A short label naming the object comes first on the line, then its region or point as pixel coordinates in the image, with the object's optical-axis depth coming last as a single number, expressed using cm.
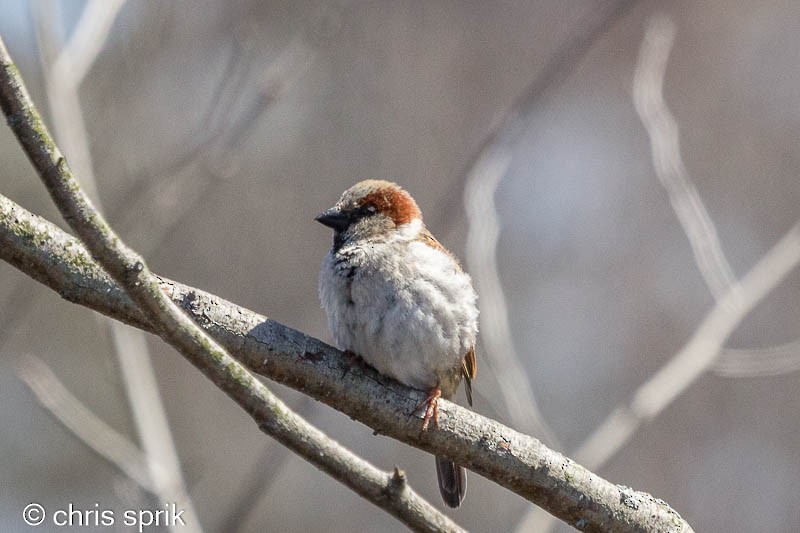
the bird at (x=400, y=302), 647
